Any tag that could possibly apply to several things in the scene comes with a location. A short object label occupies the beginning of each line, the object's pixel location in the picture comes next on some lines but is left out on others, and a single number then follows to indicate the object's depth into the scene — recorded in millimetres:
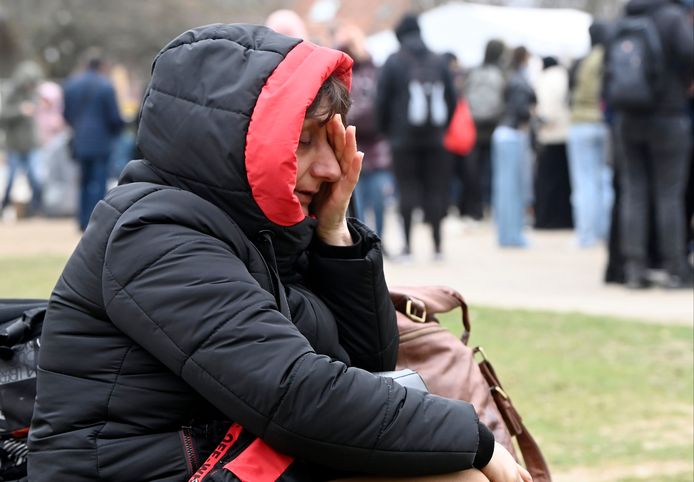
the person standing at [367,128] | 9859
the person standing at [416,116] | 9719
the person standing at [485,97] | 13539
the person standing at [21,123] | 15523
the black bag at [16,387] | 2777
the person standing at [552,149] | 12727
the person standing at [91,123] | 13070
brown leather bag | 3074
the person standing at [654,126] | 7879
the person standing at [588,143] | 10711
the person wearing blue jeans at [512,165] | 11648
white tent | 20078
